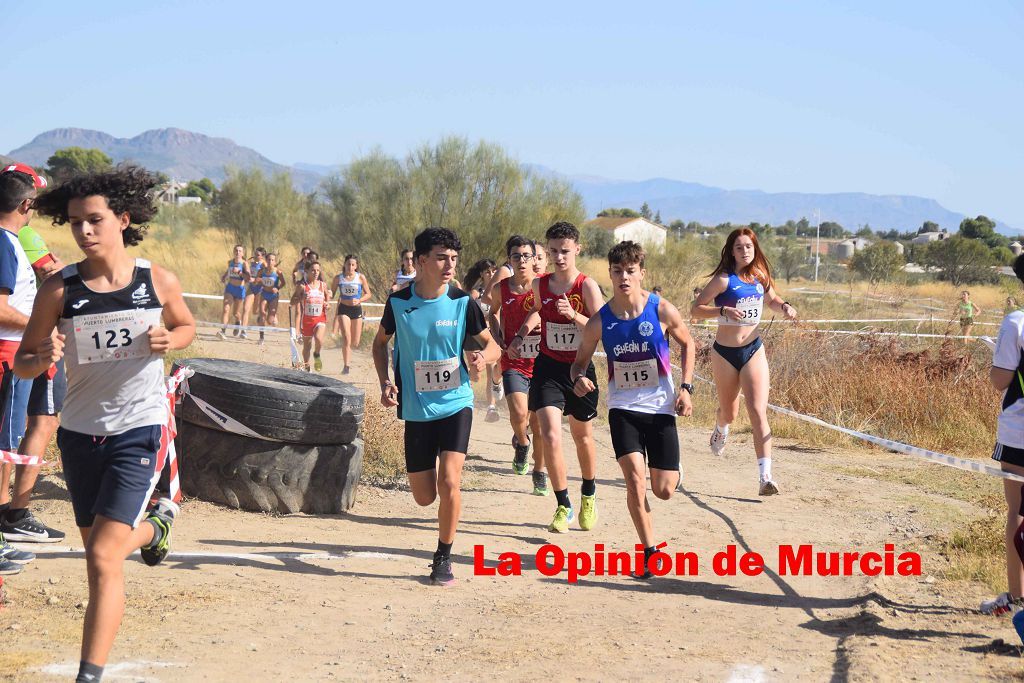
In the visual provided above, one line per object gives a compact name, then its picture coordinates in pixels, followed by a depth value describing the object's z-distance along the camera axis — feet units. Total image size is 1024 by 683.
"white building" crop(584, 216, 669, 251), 144.17
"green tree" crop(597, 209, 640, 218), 348.79
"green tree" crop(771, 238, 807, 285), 207.00
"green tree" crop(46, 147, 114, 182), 316.48
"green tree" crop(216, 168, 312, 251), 149.59
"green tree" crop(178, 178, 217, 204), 403.03
